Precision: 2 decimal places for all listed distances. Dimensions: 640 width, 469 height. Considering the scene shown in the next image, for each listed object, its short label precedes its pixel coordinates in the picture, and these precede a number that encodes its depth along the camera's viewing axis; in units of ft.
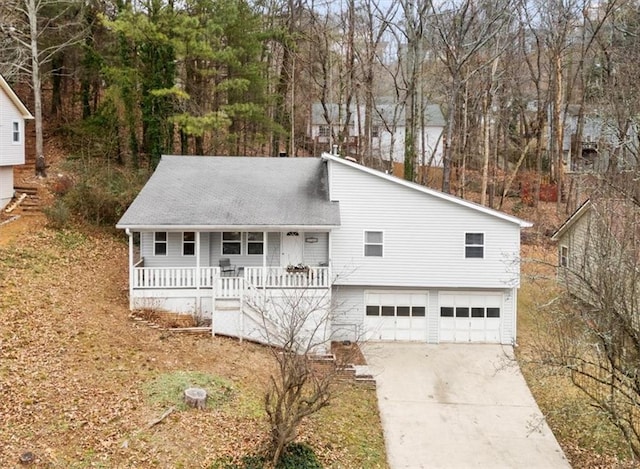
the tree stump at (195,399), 39.73
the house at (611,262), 35.70
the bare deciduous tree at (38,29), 87.45
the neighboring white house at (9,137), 81.30
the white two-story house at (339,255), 58.44
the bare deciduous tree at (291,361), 33.63
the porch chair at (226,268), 61.96
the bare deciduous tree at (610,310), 35.55
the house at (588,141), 79.51
